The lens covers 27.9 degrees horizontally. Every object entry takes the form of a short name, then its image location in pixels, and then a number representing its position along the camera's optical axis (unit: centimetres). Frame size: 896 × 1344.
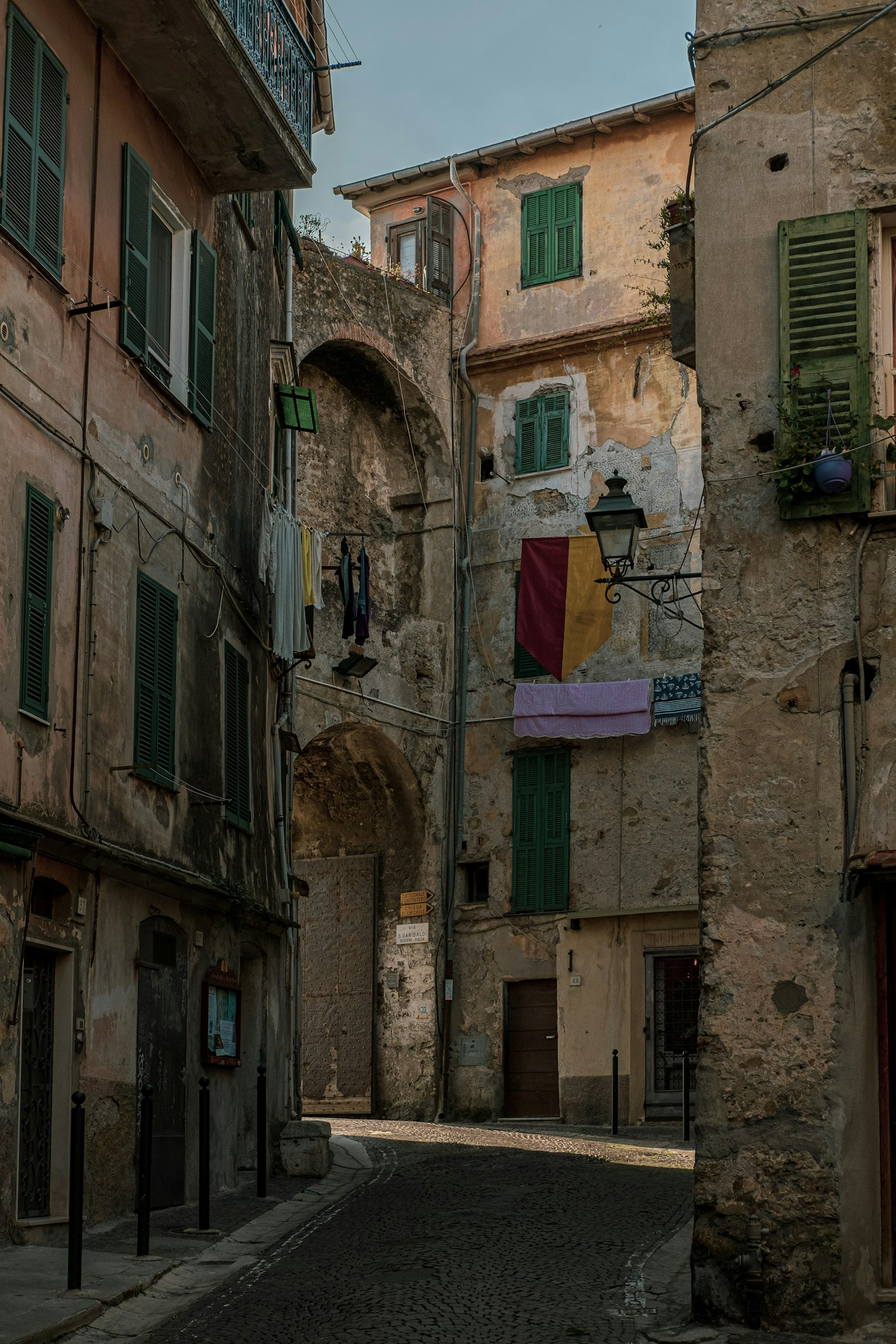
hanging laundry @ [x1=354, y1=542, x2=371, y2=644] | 2169
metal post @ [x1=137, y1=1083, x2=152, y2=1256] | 951
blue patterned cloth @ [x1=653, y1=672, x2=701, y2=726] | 2322
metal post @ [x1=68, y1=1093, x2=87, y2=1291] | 849
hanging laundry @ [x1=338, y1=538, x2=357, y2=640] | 2186
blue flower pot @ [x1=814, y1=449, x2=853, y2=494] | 877
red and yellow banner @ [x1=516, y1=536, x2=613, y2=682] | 2378
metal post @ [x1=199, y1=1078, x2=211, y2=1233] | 1084
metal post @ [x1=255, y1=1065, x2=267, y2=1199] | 1256
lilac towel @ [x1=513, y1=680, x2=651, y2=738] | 2348
